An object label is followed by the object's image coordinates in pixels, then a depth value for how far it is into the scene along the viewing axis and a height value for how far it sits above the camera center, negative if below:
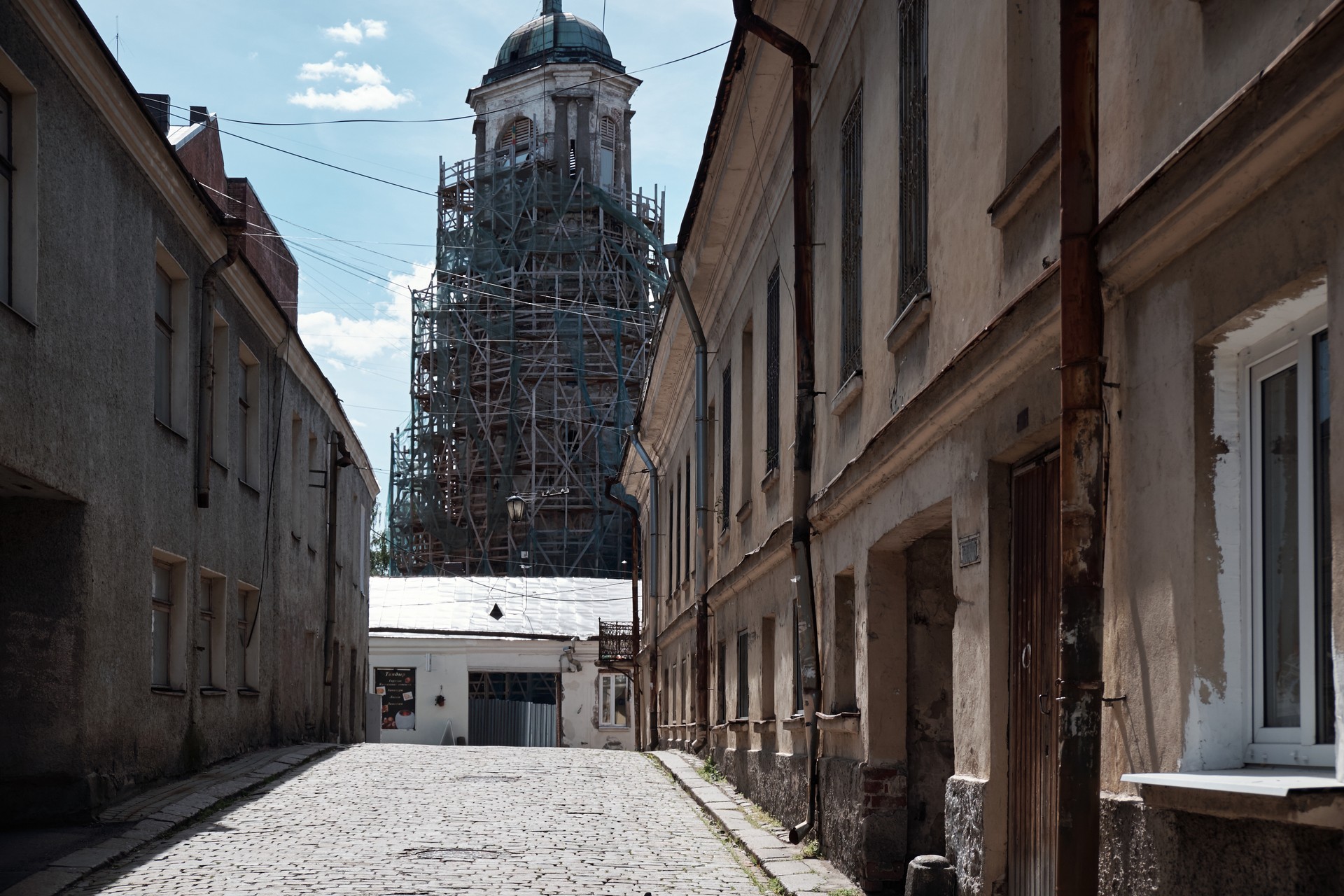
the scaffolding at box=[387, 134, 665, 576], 51.69 +7.66
